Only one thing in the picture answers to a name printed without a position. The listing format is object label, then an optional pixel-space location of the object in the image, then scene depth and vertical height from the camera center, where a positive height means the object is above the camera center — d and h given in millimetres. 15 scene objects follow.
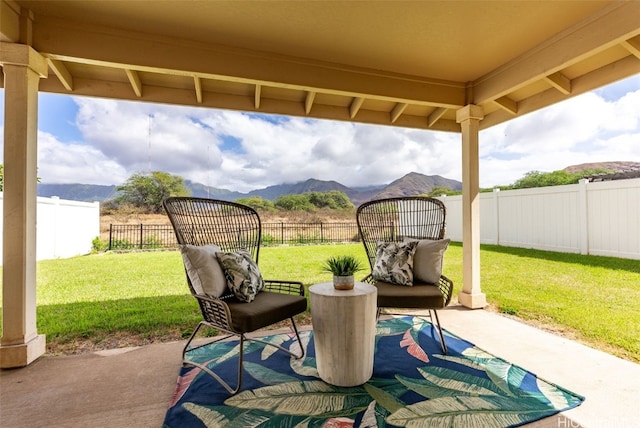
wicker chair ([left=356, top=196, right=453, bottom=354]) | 3080 -15
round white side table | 1834 -687
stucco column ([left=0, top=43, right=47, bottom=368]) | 2158 +82
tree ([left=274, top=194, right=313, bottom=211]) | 10094 +546
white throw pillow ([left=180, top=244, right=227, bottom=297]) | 2068 -350
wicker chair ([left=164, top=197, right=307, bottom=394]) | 1890 -280
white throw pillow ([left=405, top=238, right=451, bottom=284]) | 2619 -359
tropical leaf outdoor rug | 1562 -1005
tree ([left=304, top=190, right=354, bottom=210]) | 10420 +666
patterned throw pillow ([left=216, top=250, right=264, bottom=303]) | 2150 -399
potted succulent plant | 1989 -335
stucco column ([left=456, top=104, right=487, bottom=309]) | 3406 +70
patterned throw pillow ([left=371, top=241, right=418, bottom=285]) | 2586 -387
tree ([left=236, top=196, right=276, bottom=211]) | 9893 +540
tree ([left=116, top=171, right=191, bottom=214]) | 10039 +1155
